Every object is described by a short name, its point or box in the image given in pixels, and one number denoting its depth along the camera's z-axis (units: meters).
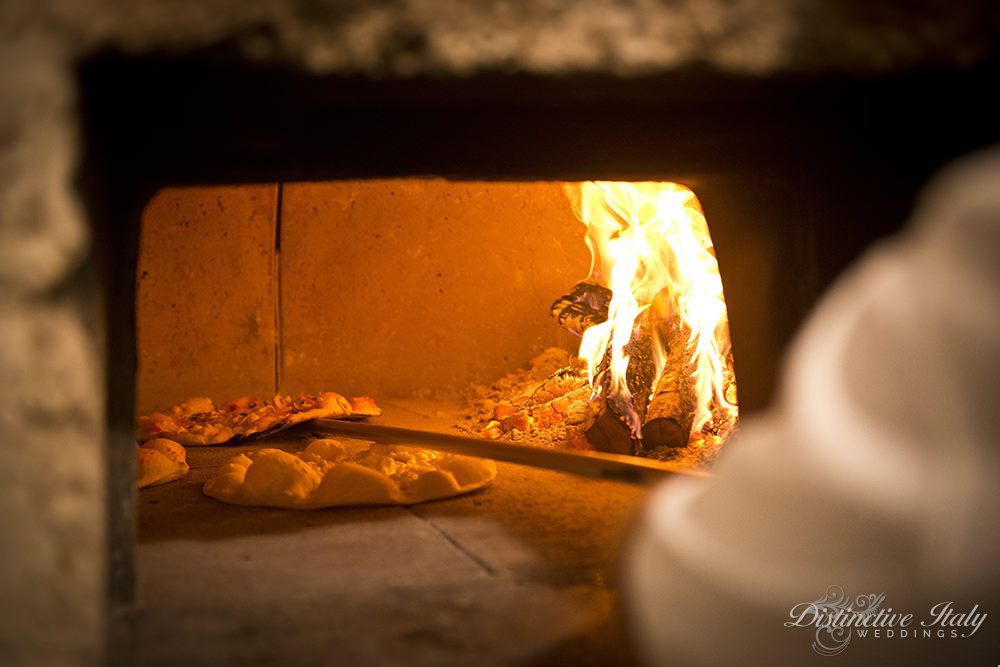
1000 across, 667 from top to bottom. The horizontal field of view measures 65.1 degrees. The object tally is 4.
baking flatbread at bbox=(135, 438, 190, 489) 2.45
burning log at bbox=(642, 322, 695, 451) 2.86
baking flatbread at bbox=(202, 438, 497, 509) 2.12
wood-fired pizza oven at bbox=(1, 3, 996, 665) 1.05
